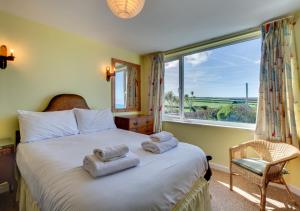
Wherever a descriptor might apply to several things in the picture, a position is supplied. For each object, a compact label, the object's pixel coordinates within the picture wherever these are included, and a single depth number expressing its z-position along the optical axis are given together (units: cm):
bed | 94
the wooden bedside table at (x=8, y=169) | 218
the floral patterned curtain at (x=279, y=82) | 215
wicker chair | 178
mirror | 356
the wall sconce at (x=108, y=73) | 335
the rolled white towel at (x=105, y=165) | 112
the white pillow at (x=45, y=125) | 203
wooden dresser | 320
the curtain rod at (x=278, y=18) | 218
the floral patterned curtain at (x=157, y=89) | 369
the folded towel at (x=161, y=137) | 174
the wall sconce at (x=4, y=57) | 206
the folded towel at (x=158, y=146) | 164
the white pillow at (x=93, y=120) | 255
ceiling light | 135
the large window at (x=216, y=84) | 274
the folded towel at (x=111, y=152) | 122
